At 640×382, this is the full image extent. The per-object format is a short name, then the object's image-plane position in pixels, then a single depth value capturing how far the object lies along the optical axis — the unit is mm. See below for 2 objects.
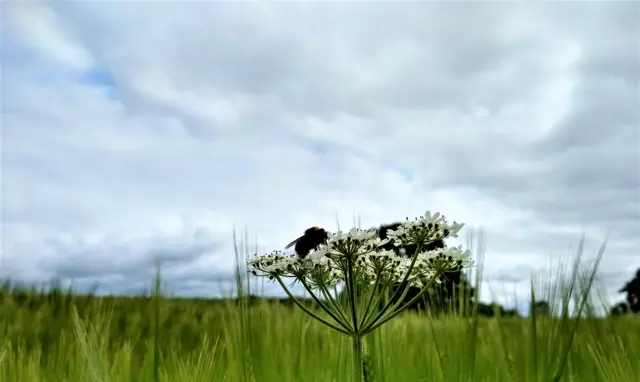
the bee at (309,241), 222
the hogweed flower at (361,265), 197
